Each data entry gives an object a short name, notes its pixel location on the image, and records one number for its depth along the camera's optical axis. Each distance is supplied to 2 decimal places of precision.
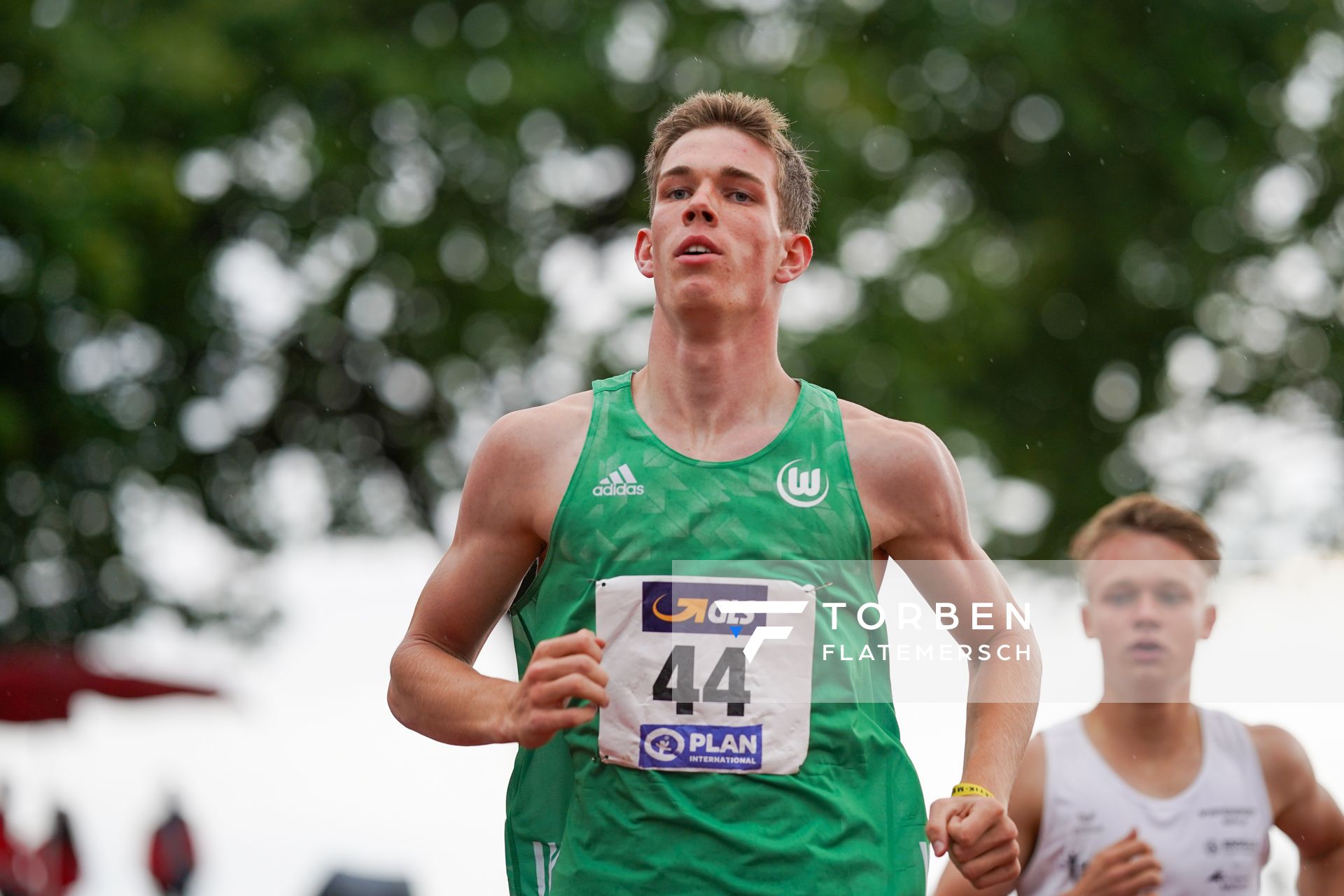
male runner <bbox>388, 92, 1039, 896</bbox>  6.30
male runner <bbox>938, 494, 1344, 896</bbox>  9.23
